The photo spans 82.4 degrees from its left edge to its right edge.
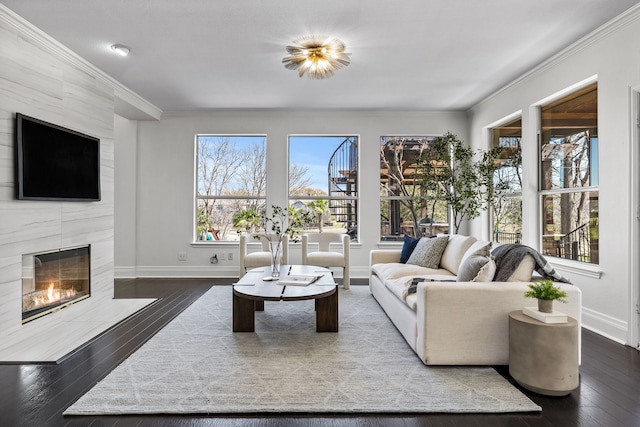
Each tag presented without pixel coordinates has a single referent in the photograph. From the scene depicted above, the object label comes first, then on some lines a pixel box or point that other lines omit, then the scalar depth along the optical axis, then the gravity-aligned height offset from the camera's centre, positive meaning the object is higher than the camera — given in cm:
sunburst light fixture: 343 +154
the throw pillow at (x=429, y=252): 407 -45
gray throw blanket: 262 -37
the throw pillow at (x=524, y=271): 262 -42
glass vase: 370 -63
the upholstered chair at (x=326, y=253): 501 -57
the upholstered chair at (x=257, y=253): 500 -58
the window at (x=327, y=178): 604 +57
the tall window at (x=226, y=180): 602 +54
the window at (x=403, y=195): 599 +29
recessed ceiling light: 353 +160
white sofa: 245 -71
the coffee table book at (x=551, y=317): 216 -62
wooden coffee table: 301 -71
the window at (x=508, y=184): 471 +38
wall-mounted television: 310 +48
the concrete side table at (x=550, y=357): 209 -84
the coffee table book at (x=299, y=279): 336 -64
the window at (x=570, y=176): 348 +38
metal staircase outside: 605 +49
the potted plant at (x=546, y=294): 220 -50
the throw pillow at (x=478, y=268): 264 -41
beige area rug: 200 -105
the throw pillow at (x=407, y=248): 447 -44
